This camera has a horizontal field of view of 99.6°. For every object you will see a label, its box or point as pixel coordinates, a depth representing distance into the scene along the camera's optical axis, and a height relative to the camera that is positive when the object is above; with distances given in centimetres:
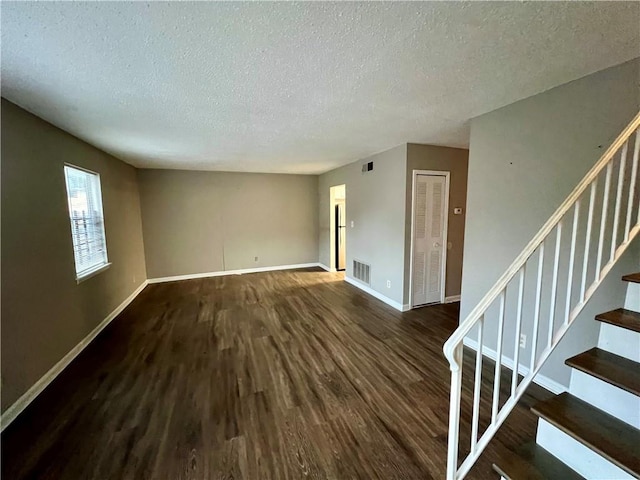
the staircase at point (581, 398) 117 -90
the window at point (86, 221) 310 -7
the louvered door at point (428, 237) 394 -36
